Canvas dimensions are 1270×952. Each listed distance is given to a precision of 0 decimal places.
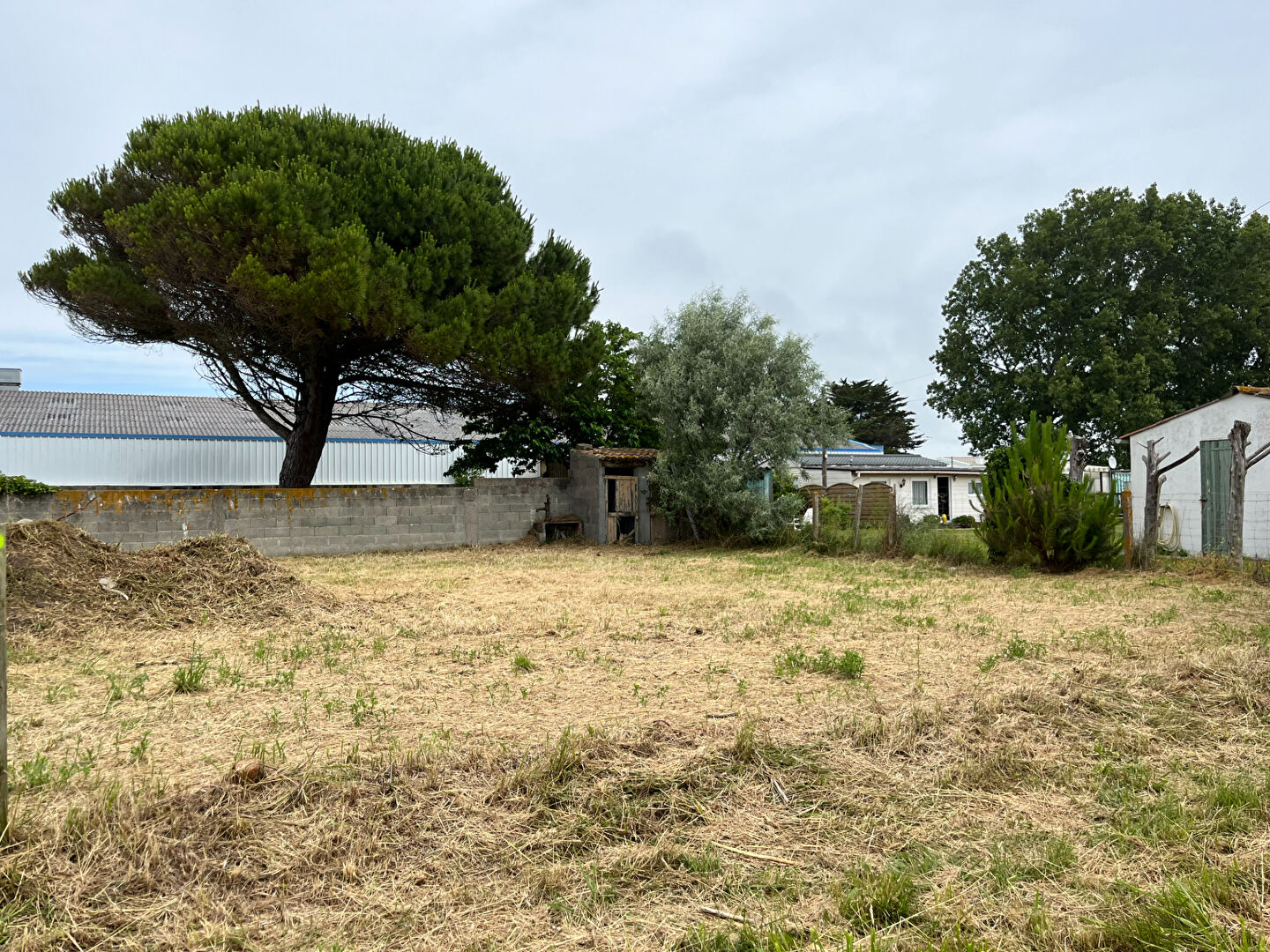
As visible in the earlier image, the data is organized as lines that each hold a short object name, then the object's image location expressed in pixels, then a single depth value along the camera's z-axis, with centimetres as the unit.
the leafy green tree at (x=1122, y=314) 2788
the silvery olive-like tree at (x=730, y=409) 1736
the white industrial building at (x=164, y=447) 2662
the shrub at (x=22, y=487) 1509
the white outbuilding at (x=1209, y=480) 1349
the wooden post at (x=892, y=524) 1491
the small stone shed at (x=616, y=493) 1947
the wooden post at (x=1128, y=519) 1216
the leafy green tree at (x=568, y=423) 2086
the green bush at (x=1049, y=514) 1216
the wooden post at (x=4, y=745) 269
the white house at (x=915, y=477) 3256
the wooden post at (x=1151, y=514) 1212
